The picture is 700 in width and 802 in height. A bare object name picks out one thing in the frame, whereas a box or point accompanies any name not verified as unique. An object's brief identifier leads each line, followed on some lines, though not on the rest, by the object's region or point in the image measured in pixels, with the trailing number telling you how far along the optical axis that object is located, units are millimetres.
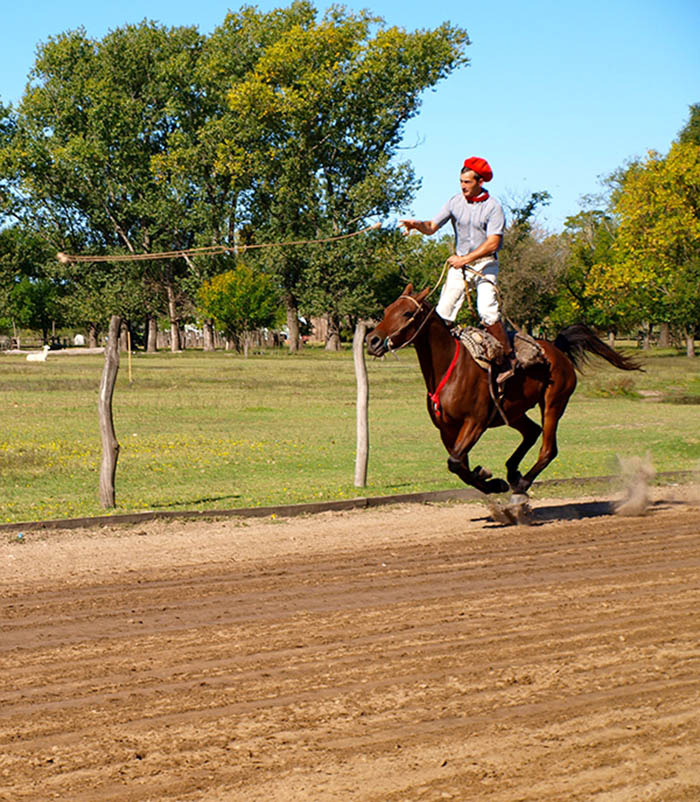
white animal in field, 62850
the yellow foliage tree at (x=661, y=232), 57344
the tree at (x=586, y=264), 82812
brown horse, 11297
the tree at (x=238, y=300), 79250
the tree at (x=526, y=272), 84938
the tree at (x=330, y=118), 74625
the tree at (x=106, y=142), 81500
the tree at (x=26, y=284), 90188
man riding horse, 11836
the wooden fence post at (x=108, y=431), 13797
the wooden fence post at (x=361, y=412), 15906
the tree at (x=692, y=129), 81375
